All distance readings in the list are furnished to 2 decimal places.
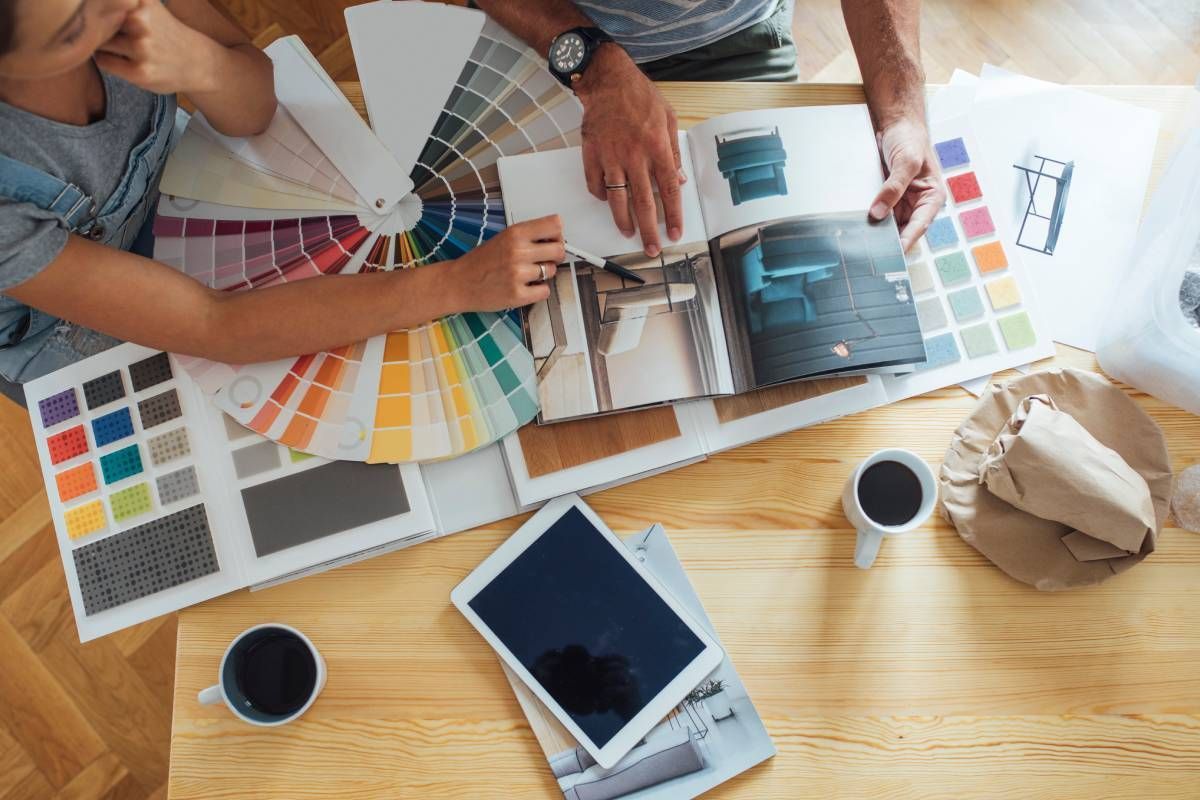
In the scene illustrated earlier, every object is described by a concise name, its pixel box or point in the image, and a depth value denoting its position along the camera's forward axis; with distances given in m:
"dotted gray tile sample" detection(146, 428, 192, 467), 0.79
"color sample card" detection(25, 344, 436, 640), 0.77
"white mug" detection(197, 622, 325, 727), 0.72
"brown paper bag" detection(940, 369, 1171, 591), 0.78
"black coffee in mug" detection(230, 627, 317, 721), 0.74
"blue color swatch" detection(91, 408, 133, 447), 0.80
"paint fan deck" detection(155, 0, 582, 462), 0.81
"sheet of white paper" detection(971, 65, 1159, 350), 0.88
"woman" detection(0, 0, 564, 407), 0.73
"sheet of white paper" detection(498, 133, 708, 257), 0.83
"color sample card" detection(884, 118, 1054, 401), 0.84
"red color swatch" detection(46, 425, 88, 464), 0.80
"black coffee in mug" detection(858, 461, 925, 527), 0.76
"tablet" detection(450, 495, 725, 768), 0.76
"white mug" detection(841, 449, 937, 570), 0.73
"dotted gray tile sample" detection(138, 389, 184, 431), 0.80
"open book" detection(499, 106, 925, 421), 0.79
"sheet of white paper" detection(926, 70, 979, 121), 0.91
